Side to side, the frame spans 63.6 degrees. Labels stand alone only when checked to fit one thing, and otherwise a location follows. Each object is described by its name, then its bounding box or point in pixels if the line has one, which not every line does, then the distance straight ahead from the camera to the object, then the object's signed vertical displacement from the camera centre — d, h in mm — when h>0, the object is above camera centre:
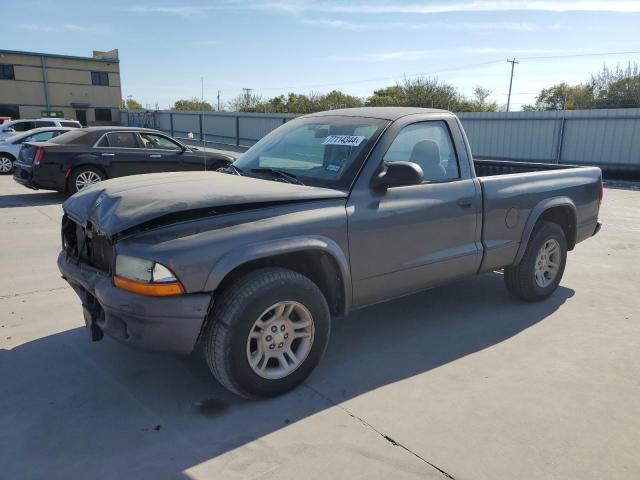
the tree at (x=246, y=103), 57031 +2304
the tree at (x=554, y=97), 63062 +4147
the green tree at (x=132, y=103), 94325 +3434
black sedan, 10055 -708
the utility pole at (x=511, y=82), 69838 +6305
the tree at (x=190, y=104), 72650 +2700
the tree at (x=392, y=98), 42562 +2459
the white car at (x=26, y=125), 17609 -145
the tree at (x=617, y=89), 36938 +3010
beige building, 44906 +3055
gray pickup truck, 2844 -705
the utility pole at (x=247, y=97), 57006 +2956
